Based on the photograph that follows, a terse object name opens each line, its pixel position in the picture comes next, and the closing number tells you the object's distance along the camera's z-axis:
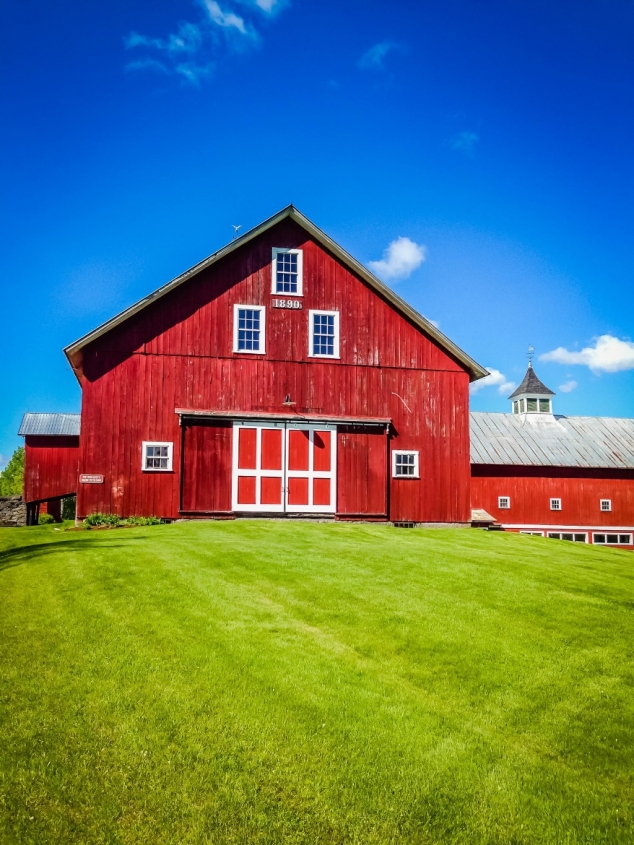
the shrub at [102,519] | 19.12
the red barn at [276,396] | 19.91
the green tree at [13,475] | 57.06
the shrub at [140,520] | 19.44
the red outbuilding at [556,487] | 32.69
